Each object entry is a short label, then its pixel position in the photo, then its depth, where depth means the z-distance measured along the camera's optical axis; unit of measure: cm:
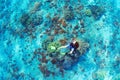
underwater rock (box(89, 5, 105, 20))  1369
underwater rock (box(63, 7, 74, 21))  1358
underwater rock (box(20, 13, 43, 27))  1393
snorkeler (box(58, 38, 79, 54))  1250
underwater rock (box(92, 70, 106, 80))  1217
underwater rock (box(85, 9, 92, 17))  1368
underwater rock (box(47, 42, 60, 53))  1286
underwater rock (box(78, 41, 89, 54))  1265
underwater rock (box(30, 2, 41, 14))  1434
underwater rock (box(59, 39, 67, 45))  1292
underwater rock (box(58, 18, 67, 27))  1348
